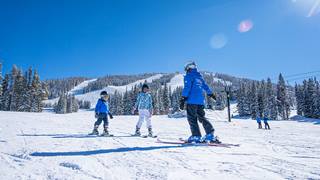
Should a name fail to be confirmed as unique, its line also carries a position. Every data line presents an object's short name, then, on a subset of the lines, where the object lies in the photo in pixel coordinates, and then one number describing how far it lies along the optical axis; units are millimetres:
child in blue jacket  9719
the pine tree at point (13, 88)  61431
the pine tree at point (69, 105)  128375
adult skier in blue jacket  6612
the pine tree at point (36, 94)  60738
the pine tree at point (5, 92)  64062
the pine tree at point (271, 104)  79625
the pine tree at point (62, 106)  112312
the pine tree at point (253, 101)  84312
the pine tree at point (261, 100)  82875
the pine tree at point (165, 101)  91938
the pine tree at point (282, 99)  80600
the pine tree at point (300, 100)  82688
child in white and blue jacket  9297
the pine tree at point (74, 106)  139050
